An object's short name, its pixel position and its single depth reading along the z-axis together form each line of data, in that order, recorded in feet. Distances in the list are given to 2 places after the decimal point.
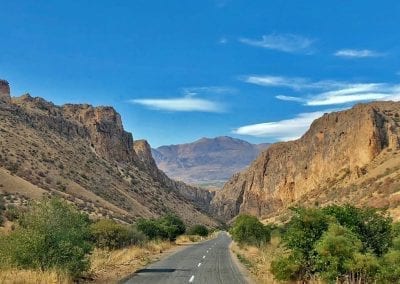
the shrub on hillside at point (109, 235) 105.19
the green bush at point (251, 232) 156.87
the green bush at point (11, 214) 136.86
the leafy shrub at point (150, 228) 159.33
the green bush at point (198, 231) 285.95
